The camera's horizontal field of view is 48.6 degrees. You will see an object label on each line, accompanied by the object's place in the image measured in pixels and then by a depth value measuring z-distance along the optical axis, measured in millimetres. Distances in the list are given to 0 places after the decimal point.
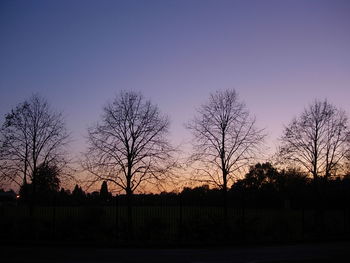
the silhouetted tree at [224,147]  23328
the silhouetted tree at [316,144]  28688
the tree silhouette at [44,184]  24811
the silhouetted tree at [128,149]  22359
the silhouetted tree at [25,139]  23688
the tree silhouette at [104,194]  22109
